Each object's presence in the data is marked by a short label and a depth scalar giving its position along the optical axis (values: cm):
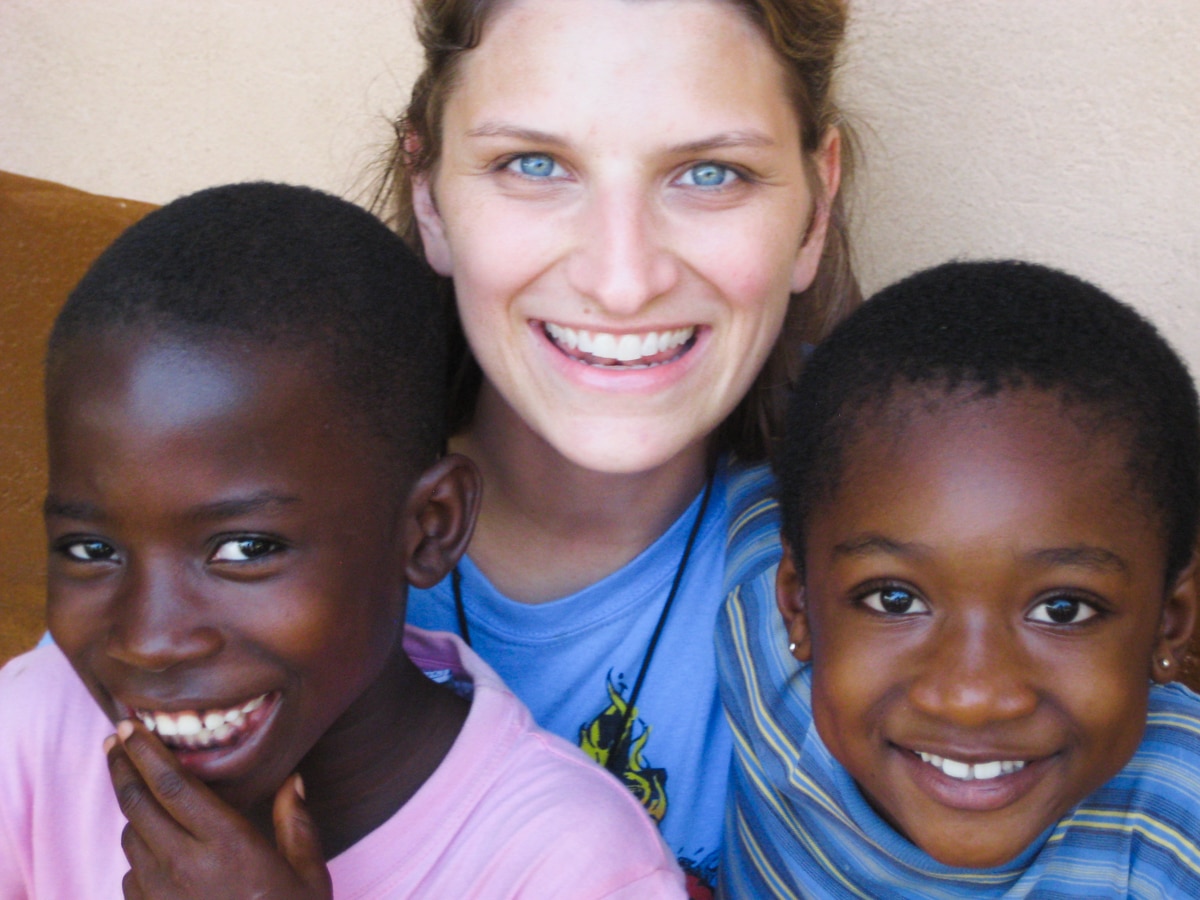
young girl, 73
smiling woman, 81
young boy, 72
